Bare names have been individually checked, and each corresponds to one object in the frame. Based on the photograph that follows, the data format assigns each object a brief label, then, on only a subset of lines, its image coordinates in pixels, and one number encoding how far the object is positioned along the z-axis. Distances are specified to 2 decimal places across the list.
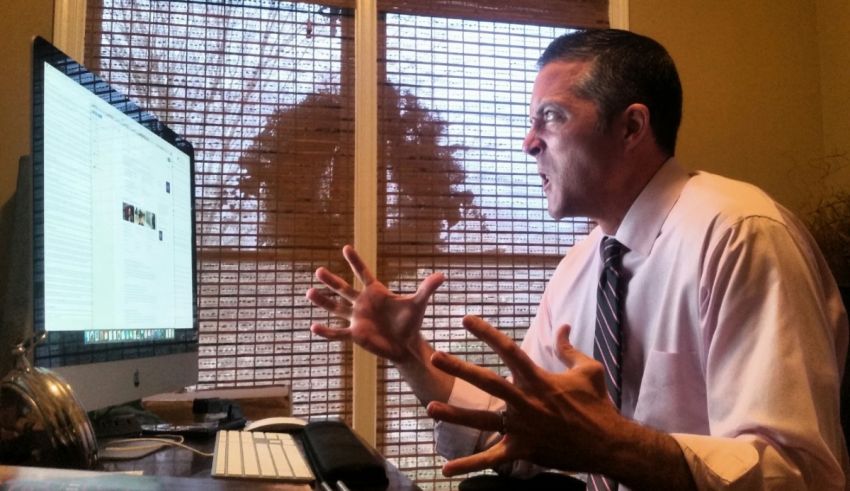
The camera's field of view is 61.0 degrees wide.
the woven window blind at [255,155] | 2.20
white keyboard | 0.86
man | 0.84
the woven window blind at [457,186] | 2.34
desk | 0.64
